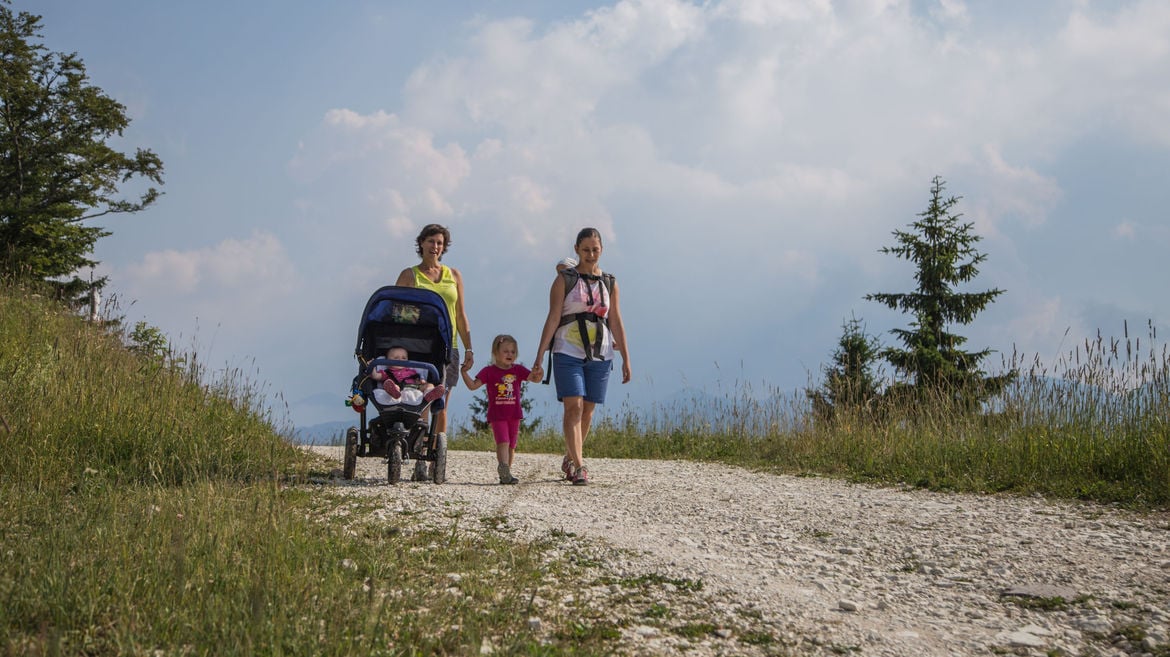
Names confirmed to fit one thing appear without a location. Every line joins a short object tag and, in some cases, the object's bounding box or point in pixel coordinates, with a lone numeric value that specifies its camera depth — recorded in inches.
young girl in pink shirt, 331.9
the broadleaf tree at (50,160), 1176.2
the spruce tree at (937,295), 983.6
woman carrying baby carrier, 324.5
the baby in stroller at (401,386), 299.7
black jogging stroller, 301.6
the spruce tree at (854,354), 903.0
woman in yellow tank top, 339.6
